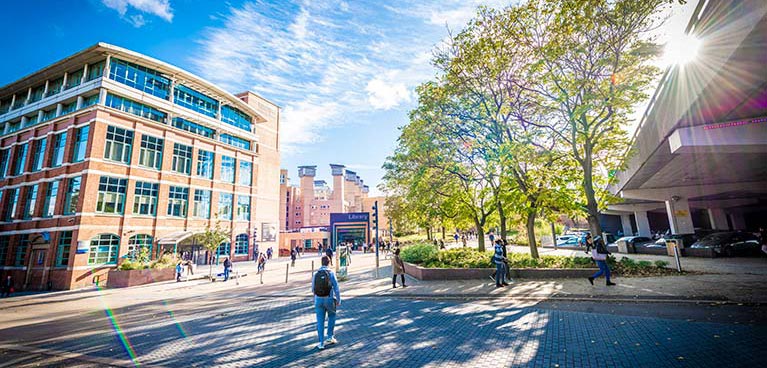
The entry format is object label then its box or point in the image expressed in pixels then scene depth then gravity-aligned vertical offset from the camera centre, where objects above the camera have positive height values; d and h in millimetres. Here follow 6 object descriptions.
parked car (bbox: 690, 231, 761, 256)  18516 -1043
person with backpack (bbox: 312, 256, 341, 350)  6223 -1233
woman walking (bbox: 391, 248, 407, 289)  13311 -1301
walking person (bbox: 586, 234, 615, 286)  10637 -901
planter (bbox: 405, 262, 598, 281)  12625 -1733
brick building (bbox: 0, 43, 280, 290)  24438 +6795
